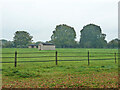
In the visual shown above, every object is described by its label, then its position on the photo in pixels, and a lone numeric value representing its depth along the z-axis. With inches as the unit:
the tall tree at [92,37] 3068.4
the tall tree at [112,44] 3469.5
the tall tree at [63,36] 3034.0
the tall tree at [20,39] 3263.3
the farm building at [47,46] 2161.7
